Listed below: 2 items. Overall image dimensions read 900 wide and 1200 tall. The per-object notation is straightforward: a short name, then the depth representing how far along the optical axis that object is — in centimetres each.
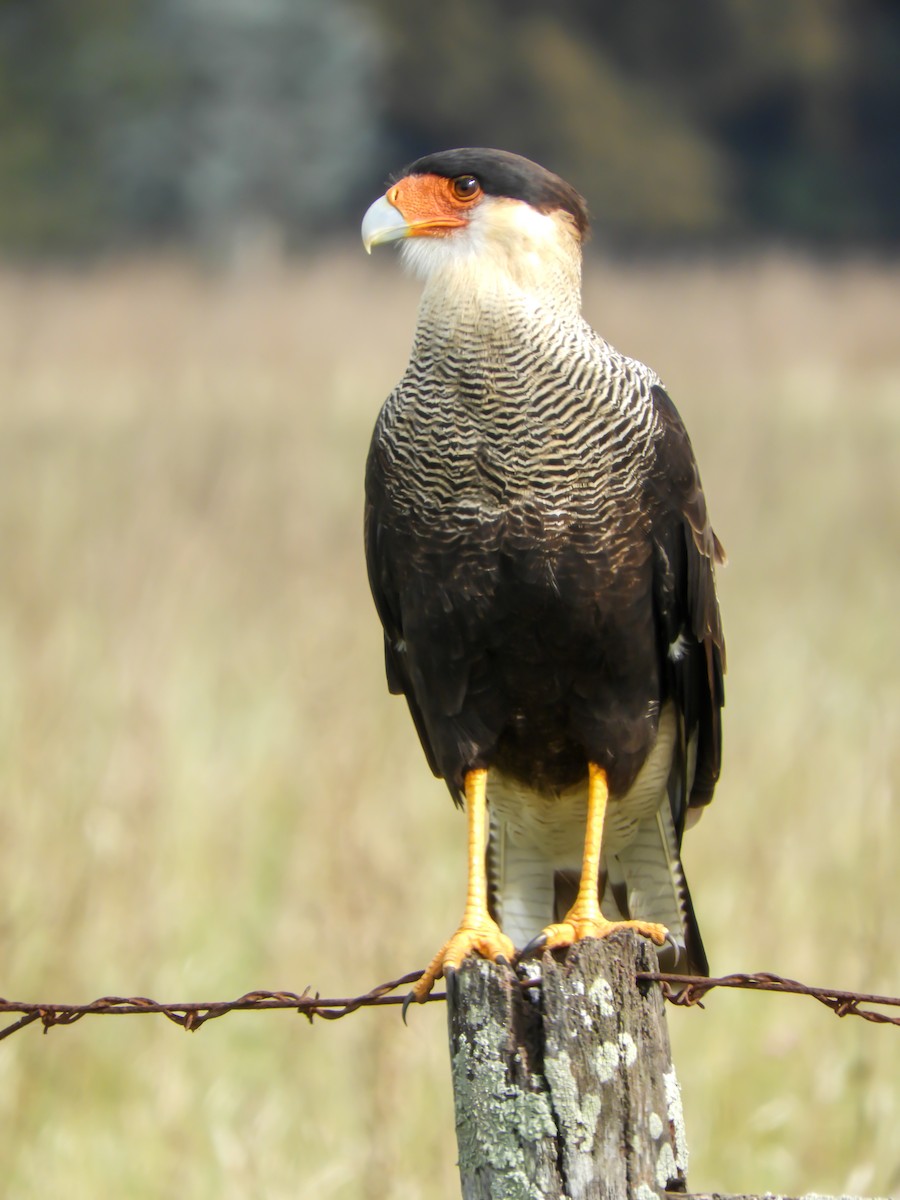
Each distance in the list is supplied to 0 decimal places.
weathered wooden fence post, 1012
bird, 1038
